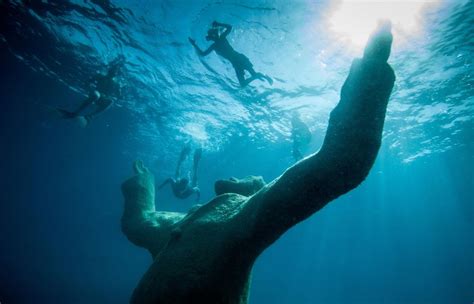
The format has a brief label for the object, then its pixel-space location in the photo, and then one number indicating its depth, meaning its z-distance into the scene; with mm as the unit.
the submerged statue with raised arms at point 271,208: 2916
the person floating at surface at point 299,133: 12855
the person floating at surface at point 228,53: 10227
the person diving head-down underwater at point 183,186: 11390
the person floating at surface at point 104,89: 11968
